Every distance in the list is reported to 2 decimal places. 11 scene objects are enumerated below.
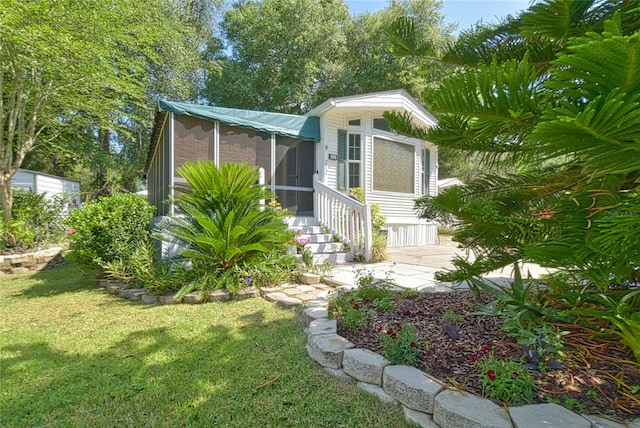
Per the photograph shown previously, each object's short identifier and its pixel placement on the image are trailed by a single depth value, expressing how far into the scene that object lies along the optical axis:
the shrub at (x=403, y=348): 1.94
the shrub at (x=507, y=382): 1.54
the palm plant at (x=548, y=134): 0.59
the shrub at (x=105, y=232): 4.47
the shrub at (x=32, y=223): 7.15
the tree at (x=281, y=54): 15.46
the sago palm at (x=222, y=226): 3.97
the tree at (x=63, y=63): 6.34
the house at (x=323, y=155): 6.16
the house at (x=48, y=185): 9.83
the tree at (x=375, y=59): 14.59
